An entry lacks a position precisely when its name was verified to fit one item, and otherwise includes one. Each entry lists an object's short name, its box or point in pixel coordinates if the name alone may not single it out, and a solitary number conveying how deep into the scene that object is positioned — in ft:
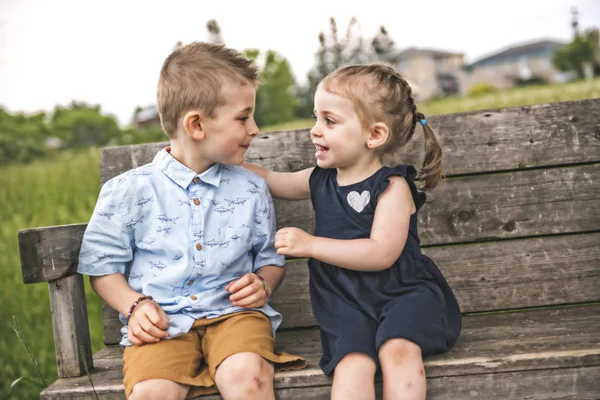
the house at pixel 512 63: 233.49
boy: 6.66
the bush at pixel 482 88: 117.56
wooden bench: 8.22
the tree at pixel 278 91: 49.75
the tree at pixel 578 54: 122.52
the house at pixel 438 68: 203.72
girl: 6.31
